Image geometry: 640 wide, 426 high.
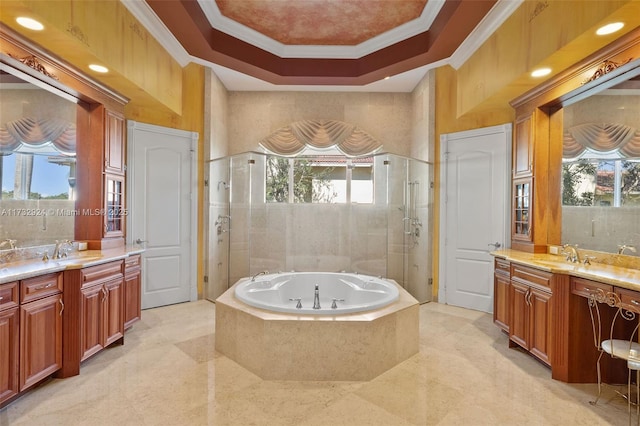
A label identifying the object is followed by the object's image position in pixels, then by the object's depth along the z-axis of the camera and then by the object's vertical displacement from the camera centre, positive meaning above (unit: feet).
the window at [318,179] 14.90 +1.63
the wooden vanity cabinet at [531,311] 7.91 -2.60
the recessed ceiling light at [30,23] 6.66 +4.06
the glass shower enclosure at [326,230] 13.71 -0.76
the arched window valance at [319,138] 15.96 +3.80
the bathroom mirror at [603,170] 7.87 +1.24
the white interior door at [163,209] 12.58 +0.13
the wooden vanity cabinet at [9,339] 5.96 -2.49
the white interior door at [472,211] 12.49 +0.13
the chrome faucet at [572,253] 8.53 -1.07
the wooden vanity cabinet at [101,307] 7.73 -2.54
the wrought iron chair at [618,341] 5.95 -2.63
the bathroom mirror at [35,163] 7.56 +1.29
